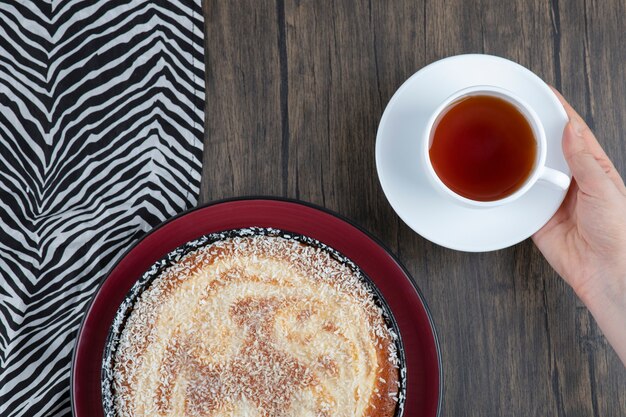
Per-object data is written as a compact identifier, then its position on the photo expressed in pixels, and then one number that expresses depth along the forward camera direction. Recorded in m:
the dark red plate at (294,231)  0.73
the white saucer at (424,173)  0.73
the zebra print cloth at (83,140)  0.77
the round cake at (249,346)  0.69
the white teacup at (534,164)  0.69
